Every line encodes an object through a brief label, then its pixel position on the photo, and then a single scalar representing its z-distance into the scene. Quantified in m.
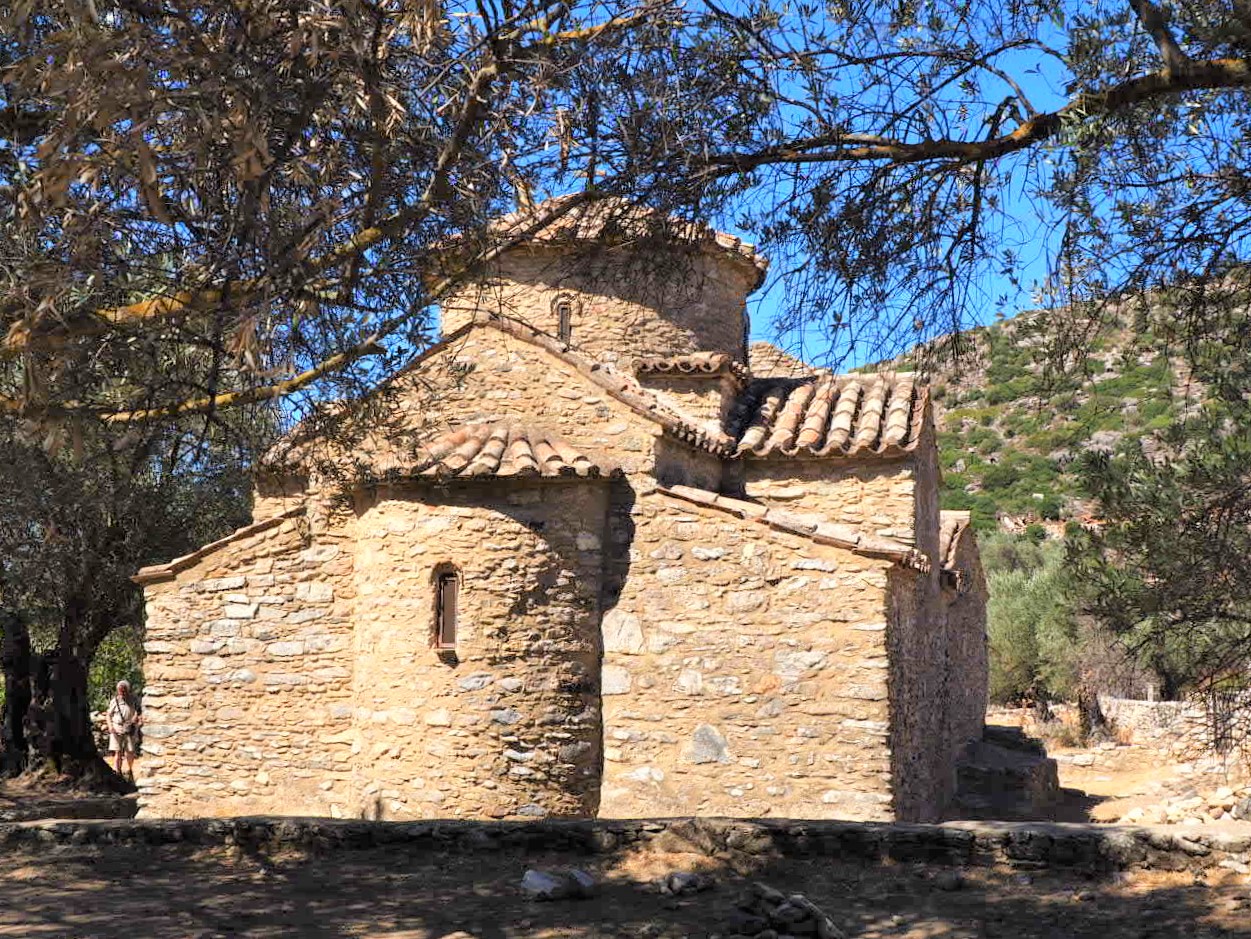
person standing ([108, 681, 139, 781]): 15.80
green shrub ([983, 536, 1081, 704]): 23.95
